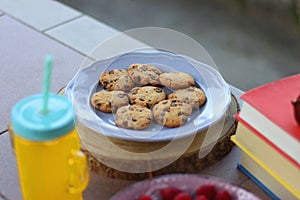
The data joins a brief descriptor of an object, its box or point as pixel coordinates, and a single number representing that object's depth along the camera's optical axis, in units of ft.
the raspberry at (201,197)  2.90
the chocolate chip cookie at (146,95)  3.49
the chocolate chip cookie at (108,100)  3.47
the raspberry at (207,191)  2.97
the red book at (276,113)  3.07
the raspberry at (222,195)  2.95
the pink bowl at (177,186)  2.97
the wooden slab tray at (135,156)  3.28
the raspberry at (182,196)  2.90
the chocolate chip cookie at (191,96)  3.51
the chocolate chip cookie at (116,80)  3.61
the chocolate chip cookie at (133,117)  3.34
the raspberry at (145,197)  2.93
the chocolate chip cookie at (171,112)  3.36
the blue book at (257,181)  3.30
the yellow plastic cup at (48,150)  2.85
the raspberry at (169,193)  2.96
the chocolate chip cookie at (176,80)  3.62
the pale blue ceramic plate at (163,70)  3.31
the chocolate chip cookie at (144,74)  3.65
